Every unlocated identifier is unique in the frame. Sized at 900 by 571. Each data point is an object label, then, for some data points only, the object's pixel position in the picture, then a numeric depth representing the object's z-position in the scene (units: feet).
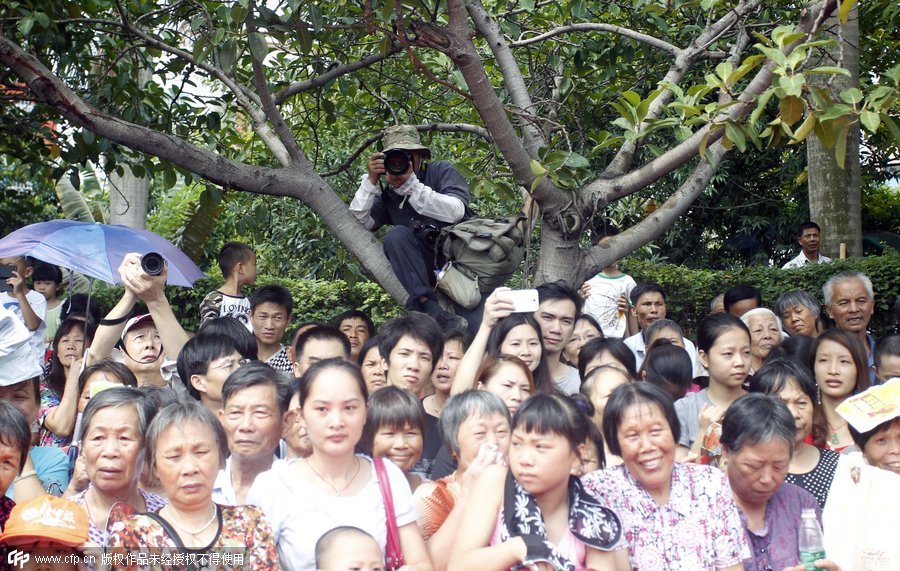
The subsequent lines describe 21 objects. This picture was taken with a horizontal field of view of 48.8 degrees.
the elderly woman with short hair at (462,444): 11.76
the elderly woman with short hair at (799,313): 22.25
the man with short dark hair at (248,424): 12.60
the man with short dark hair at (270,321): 19.63
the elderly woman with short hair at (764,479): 12.00
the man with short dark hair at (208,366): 15.03
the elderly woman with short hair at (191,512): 9.92
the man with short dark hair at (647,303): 23.71
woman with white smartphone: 14.56
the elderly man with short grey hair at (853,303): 21.76
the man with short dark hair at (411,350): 15.44
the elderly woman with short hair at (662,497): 11.10
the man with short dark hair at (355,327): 20.30
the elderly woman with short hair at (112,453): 11.50
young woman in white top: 10.73
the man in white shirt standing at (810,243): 30.71
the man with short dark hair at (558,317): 16.94
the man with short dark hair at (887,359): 17.21
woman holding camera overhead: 15.56
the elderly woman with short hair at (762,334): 20.38
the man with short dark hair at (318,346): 16.44
